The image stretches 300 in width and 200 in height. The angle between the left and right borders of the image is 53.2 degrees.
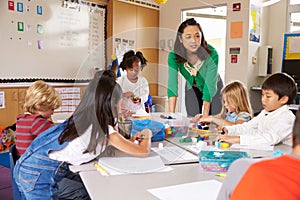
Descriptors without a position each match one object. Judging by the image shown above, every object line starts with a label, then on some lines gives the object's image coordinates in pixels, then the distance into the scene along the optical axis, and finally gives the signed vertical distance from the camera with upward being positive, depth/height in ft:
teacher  4.98 +0.07
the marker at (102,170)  3.35 -1.18
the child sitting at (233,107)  6.11 -0.84
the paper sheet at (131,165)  3.42 -1.17
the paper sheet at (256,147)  4.53 -1.20
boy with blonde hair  4.66 -0.78
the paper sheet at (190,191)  2.75 -1.18
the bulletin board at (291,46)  11.60 +0.86
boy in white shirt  4.75 -0.83
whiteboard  9.55 +1.07
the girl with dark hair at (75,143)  3.76 -0.97
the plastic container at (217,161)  3.43 -1.06
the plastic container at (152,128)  4.96 -1.03
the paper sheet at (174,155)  3.90 -1.20
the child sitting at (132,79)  4.47 -0.18
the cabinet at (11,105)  9.56 -1.25
